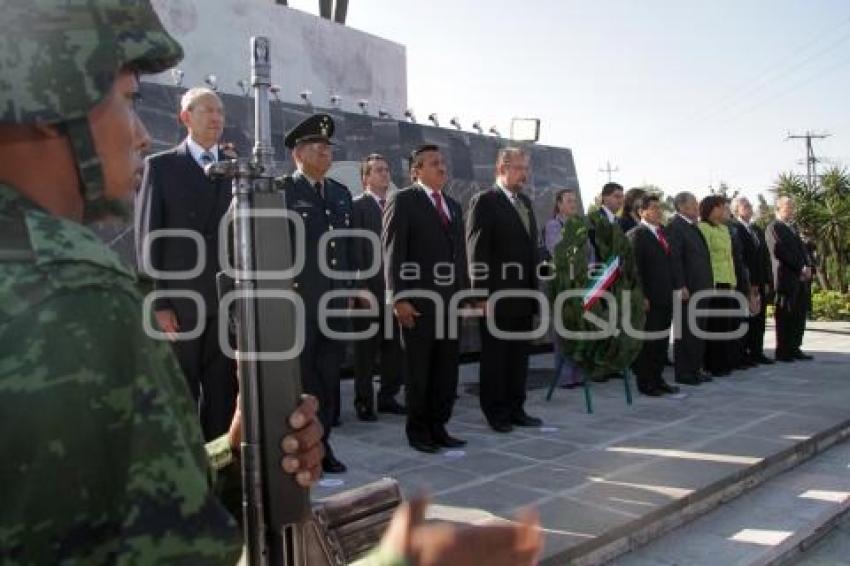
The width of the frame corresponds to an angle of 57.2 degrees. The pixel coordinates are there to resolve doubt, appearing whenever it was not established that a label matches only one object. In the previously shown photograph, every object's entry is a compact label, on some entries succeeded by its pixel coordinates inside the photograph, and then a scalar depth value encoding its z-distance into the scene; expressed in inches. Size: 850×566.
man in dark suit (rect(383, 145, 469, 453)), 195.2
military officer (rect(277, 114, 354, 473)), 170.7
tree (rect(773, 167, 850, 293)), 709.9
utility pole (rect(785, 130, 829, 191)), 1924.6
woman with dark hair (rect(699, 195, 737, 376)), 314.7
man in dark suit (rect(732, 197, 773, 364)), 351.6
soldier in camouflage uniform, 28.9
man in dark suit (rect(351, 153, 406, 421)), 235.8
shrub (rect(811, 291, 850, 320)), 613.6
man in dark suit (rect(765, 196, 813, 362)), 362.6
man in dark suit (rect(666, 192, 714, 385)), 300.8
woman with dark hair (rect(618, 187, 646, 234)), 316.8
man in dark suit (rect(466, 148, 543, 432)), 219.0
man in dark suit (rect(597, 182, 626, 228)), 293.9
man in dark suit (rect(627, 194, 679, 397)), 281.0
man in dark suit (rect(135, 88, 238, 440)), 141.9
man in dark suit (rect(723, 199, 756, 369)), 332.2
